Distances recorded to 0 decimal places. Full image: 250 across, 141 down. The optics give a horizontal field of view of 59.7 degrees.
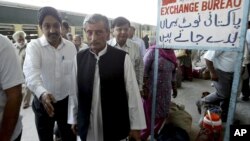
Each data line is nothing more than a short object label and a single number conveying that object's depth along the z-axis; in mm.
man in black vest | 1515
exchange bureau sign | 1350
